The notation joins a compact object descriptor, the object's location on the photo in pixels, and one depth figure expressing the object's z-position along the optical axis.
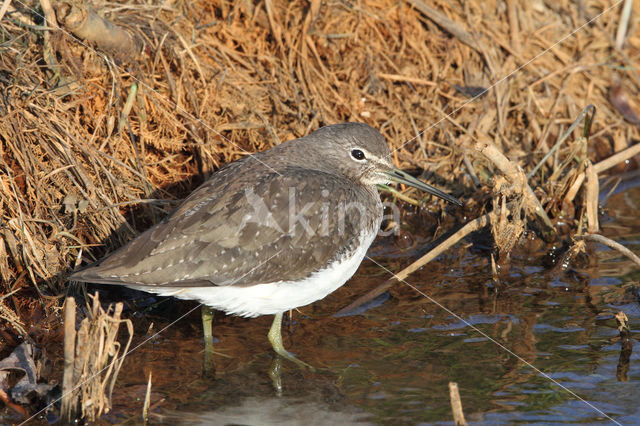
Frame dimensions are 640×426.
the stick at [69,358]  8.24
